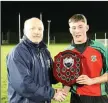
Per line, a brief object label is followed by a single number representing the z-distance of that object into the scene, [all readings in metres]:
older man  2.84
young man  3.19
